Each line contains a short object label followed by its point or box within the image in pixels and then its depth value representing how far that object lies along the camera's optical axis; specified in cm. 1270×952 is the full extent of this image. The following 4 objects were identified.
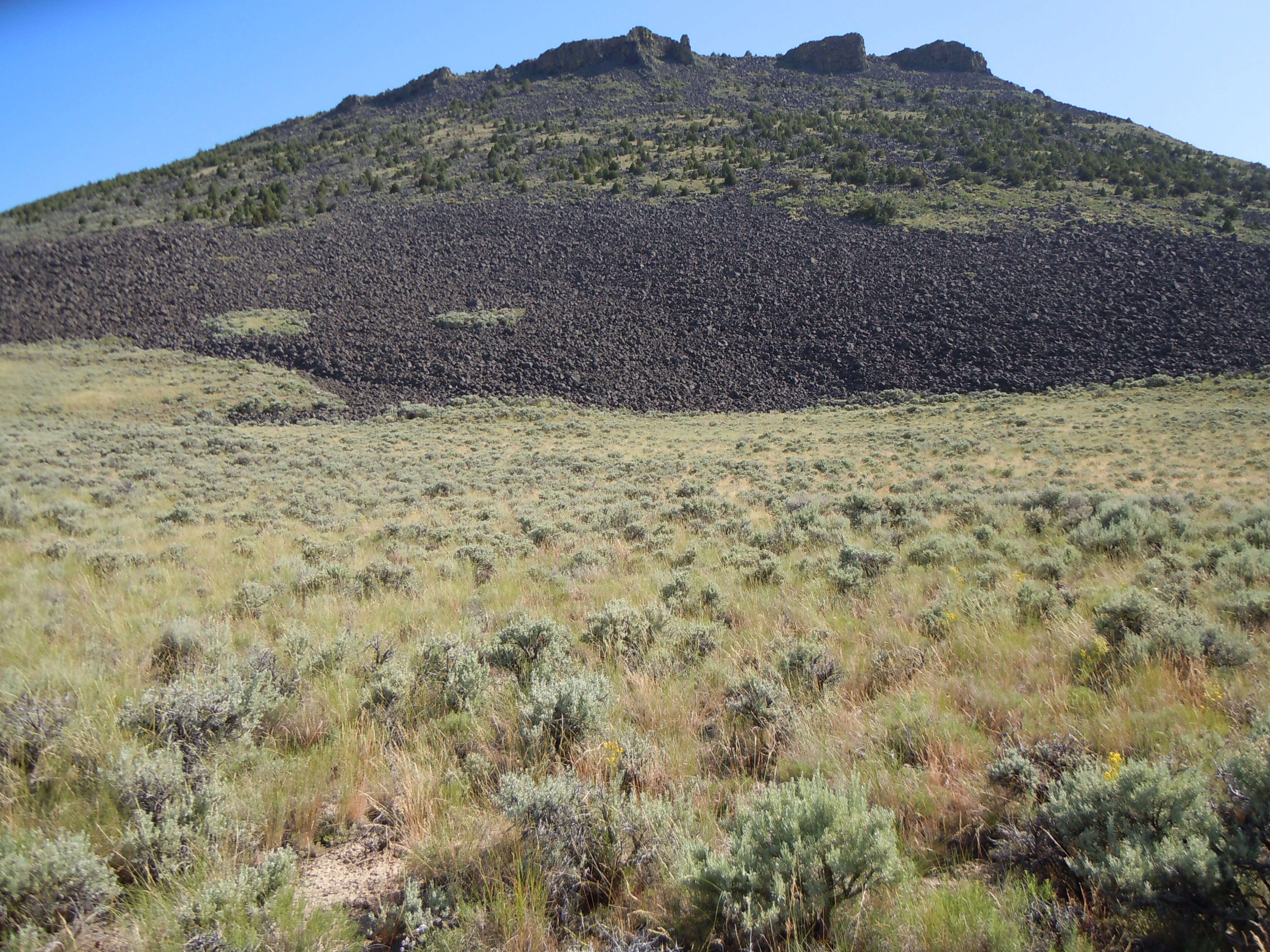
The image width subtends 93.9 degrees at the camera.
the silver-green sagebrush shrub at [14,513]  884
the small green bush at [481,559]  712
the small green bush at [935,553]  688
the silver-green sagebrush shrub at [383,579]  645
